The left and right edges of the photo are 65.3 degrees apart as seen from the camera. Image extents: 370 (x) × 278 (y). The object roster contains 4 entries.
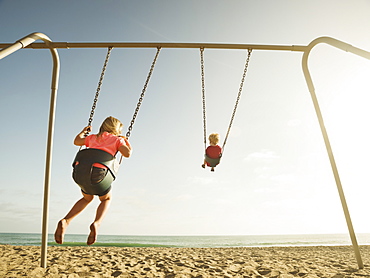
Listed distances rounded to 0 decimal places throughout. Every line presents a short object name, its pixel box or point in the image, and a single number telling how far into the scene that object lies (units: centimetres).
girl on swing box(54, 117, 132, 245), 343
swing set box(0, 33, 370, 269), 501
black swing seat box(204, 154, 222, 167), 608
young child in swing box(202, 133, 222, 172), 607
